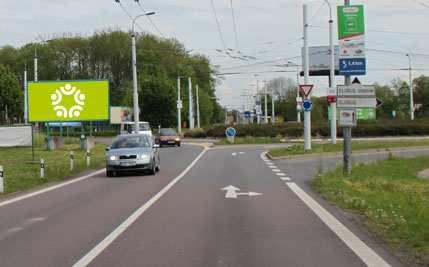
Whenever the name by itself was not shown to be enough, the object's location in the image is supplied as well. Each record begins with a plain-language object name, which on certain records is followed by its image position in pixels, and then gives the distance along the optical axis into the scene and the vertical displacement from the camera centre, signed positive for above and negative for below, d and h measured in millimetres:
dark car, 55719 -1183
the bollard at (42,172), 23297 -1508
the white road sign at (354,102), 20609 +519
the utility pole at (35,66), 48866 +4234
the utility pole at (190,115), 87375 +1066
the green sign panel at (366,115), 77450 +502
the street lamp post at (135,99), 45938 +1677
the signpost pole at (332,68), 39719 +3022
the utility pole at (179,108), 78350 +1650
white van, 58106 -213
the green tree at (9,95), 85938 +4081
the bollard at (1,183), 18852 -1500
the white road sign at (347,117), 20734 +84
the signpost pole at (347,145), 21109 -755
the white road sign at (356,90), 20594 +854
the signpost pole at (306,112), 37219 +471
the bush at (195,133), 76250 -1073
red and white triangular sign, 34656 +1605
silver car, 23922 -1094
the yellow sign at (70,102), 38594 +1340
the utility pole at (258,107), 96662 +2079
